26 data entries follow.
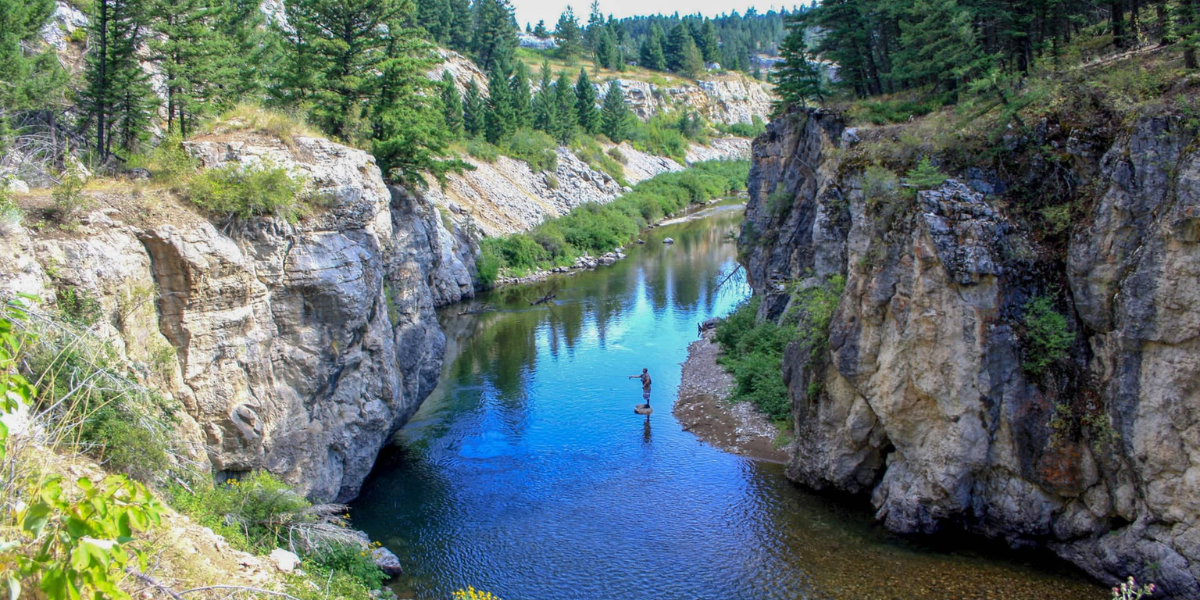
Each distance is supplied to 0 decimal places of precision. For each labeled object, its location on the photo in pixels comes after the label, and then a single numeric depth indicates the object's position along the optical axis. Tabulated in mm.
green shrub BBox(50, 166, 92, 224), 14648
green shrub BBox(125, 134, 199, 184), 17406
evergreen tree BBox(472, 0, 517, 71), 88750
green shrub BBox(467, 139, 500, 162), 62406
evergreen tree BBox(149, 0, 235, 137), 25484
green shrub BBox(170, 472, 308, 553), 12906
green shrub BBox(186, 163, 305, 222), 17016
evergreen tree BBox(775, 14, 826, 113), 33969
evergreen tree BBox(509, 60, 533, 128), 72312
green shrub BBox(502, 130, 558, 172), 68562
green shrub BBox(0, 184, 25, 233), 13516
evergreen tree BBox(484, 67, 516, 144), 67688
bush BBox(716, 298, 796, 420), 27203
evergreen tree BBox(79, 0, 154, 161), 23000
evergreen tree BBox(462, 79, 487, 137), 67312
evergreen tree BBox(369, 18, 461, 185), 26578
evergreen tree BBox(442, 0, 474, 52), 89612
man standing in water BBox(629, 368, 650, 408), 28609
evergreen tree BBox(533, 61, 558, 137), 76000
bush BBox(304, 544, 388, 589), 14891
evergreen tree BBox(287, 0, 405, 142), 25703
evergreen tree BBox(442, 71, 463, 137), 61531
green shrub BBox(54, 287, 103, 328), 13445
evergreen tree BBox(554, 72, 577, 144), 77625
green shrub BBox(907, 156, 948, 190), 17156
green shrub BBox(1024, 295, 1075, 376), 15633
